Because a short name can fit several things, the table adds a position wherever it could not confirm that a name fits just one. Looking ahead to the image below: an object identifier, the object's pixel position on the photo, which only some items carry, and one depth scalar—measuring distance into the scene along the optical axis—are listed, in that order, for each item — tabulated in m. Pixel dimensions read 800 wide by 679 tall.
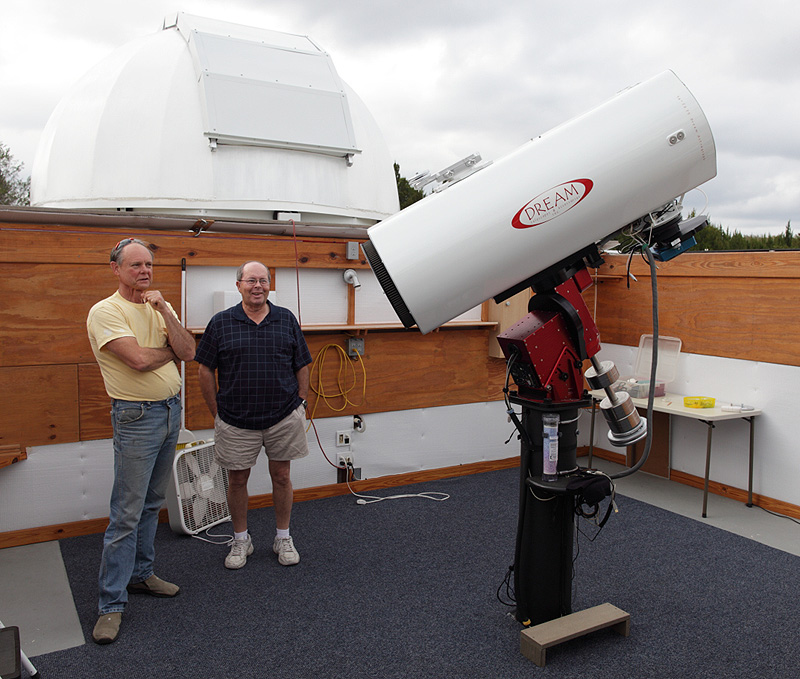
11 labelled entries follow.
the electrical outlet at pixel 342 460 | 4.62
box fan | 3.78
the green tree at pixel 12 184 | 23.11
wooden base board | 2.51
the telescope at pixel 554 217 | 2.14
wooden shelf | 4.41
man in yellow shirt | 2.74
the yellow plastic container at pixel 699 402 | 4.39
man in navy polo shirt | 3.30
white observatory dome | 5.12
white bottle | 2.48
